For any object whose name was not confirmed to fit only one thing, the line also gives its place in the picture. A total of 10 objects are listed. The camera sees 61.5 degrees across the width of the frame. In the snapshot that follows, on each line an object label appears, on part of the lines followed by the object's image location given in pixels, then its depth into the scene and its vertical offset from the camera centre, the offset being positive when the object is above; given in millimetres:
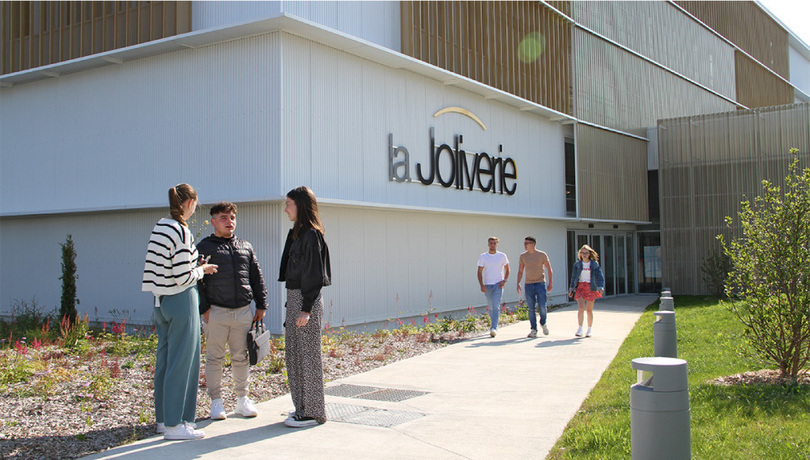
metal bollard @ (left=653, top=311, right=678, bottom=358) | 7926 -1003
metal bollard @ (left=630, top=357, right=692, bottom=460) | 3832 -945
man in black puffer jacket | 6242 -407
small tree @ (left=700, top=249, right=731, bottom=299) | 22484 -737
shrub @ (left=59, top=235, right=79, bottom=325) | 13953 -505
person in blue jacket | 12702 -537
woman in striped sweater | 5637 -440
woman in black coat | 6027 -424
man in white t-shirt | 12281 -417
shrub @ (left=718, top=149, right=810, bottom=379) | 7180 -305
